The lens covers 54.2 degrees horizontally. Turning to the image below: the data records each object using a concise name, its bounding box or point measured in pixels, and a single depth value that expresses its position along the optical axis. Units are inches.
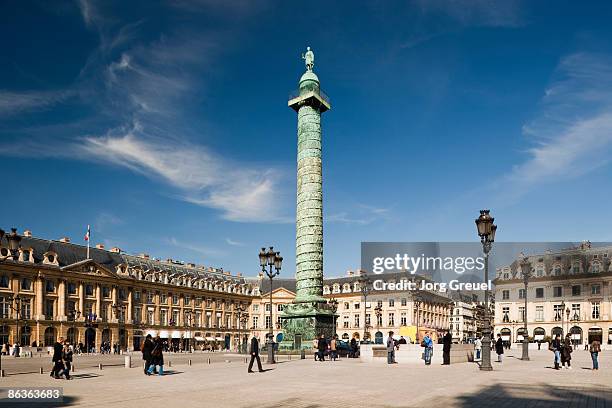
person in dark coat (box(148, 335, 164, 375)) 858.5
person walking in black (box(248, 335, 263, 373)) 925.9
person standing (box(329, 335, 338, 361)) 1309.8
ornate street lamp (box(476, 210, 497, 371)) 901.2
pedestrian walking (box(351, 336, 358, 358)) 1557.5
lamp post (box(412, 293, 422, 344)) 3991.1
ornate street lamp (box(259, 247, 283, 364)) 1190.2
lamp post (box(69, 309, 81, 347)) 2920.5
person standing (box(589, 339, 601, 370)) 952.9
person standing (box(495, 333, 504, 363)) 1195.3
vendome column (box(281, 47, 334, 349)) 1670.8
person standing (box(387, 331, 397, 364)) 1115.3
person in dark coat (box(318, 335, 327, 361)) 1226.0
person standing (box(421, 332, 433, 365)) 1062.4
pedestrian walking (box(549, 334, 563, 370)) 978.2
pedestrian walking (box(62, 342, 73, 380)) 800.3
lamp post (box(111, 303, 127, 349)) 3211.1
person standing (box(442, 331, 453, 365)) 1062.4
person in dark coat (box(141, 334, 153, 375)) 864.9
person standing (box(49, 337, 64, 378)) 802.8
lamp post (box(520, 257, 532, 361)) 1311.5
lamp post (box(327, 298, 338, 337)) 1733.0
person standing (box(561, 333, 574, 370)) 970.1
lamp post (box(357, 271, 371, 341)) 1840.3
